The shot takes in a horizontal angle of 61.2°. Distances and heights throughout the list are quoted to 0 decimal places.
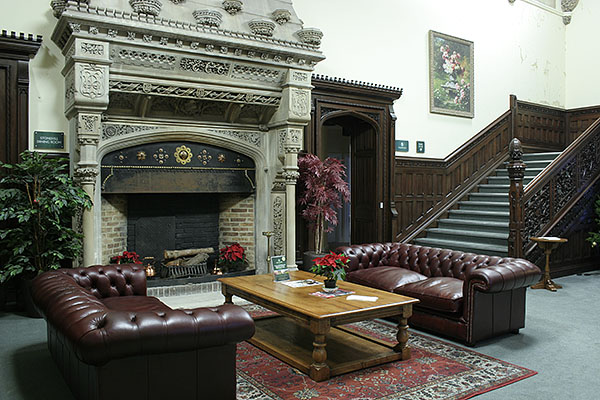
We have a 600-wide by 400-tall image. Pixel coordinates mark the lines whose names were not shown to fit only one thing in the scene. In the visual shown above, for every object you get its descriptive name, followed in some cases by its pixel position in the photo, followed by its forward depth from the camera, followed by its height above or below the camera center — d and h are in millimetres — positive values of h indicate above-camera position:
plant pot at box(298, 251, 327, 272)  6849 -805
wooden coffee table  3658 -1056
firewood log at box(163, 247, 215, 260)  6480 -702
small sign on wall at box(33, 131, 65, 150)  5691 +658
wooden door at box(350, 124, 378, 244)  8203 +230
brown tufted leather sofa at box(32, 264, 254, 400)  2656 -816
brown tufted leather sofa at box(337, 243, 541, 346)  4367 -854
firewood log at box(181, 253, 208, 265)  6532 -794
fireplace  5324 +973
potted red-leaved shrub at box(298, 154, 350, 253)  6834 +135
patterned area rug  3359 -1284
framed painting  8961 +2258
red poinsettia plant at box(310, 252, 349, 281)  4301 -578
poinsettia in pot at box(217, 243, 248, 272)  6668 -786
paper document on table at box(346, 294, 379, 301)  4090 -805
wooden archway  7657 +1113
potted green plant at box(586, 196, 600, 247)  7888 -560
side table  6724 -690
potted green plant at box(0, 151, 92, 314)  4988 -174
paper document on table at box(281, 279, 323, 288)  4676 -791
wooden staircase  7750 -355
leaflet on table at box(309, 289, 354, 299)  4210 -801
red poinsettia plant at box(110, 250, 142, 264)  5973 -715
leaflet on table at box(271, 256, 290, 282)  4891 -684
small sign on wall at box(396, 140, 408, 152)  8503 +912
